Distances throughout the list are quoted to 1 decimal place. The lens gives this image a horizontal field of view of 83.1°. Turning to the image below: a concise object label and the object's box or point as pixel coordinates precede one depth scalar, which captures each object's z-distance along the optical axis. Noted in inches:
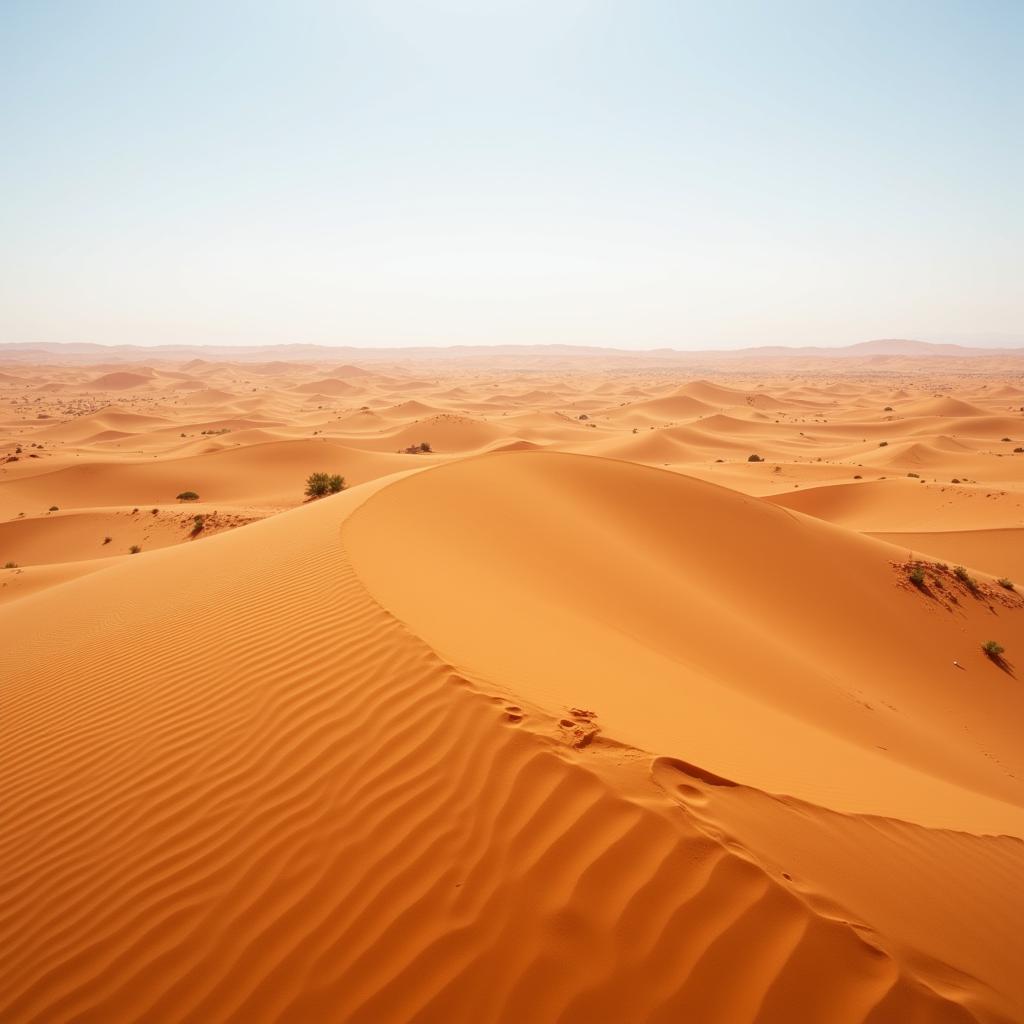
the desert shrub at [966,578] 473.7
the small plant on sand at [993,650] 415.5
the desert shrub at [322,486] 836.0
